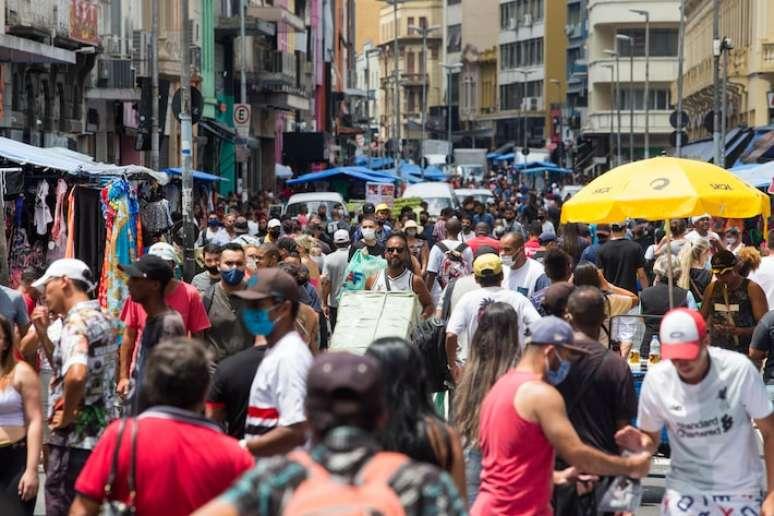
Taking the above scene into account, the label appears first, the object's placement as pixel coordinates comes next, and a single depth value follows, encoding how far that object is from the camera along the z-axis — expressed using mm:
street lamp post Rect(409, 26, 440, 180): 145100
